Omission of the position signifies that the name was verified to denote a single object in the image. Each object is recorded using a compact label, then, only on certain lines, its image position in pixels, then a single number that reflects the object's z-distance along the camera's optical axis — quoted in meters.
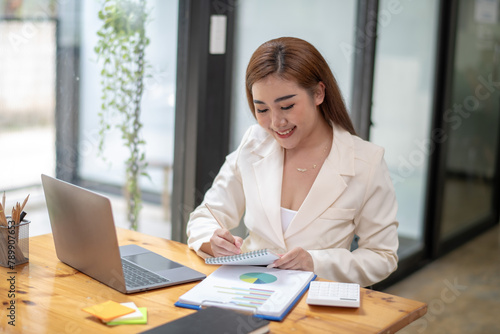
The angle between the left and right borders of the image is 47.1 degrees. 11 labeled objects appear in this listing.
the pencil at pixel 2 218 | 1.54
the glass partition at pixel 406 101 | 3.59
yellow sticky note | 1.22
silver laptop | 1.35
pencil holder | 1.55
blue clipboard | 1.24
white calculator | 1.32
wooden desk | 1.20
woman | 1.78
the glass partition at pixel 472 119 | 4.36
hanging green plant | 2.17
